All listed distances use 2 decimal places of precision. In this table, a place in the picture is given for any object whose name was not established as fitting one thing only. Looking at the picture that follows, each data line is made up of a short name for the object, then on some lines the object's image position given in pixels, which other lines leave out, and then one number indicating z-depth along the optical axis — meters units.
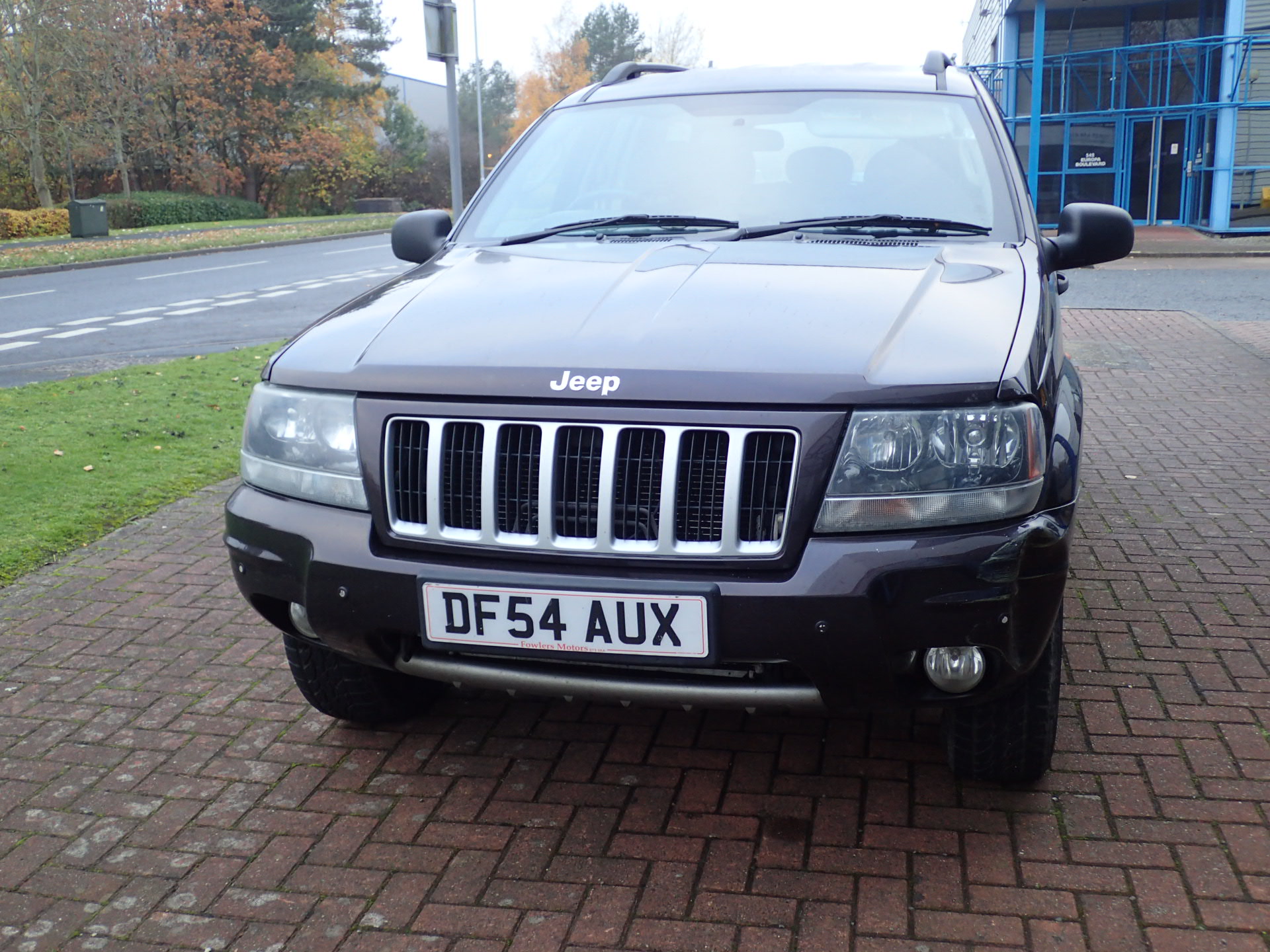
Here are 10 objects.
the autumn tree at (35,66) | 31.61
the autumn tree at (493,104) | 82.44
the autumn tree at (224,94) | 42.47
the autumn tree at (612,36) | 85.44
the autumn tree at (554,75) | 79.81
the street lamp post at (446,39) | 10.32
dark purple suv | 2.48
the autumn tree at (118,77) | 35.09
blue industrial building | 23.80
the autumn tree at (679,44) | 85.44
